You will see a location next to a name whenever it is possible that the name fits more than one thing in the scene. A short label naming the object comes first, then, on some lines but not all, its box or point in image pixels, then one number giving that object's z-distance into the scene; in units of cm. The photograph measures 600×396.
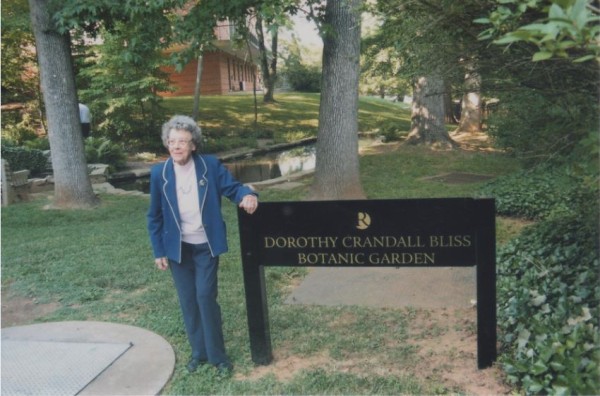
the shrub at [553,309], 302
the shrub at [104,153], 1557
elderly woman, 371
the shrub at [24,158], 1341
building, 3438
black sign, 358
